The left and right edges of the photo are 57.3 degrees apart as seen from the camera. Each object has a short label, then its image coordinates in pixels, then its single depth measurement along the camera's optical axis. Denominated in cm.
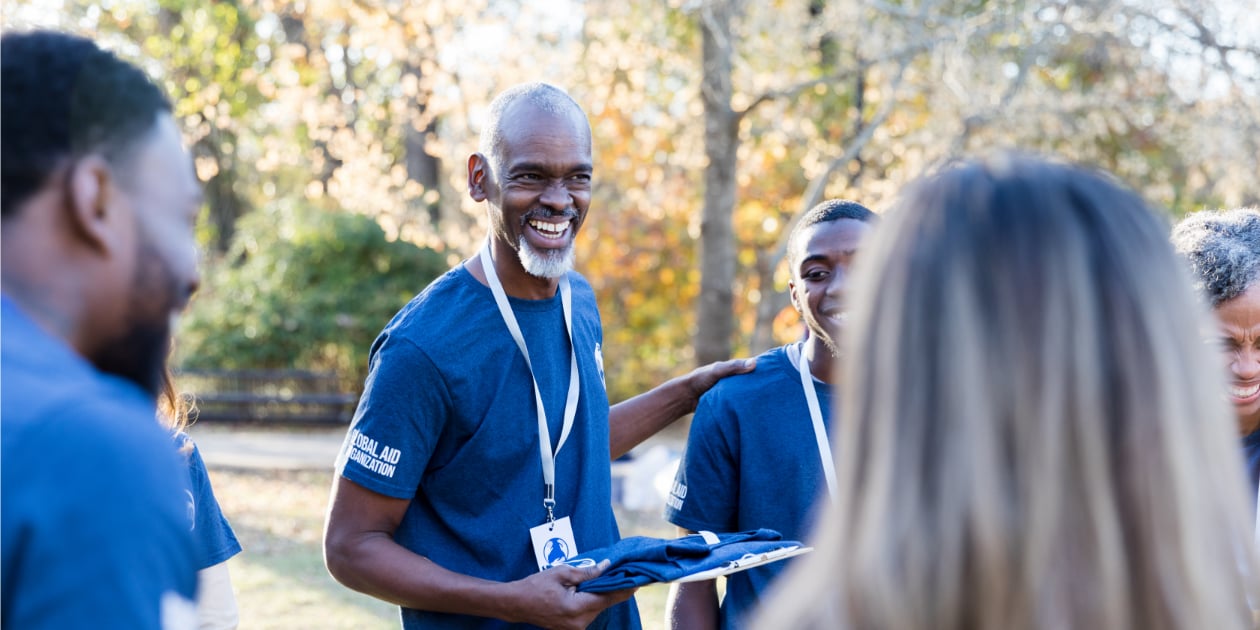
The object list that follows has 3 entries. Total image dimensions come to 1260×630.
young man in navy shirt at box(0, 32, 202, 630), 123
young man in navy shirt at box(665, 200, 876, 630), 325
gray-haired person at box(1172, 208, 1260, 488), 297
